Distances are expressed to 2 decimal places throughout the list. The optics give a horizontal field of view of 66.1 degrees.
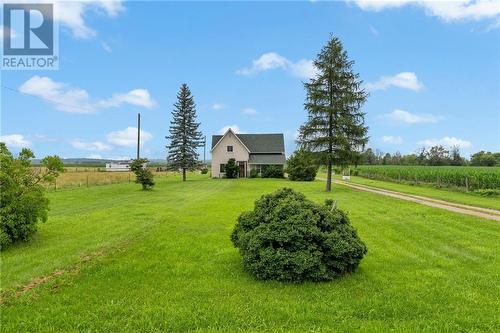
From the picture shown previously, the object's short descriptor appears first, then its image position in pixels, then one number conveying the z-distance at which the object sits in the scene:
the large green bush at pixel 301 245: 6.10
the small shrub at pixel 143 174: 29.16
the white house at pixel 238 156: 51.69
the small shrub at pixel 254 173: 49.69
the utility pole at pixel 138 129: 41.65
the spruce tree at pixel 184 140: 46.72
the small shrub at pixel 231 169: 49.25
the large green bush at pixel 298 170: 43.09
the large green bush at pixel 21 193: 8.52
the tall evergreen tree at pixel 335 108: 29.72
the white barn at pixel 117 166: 94.75
